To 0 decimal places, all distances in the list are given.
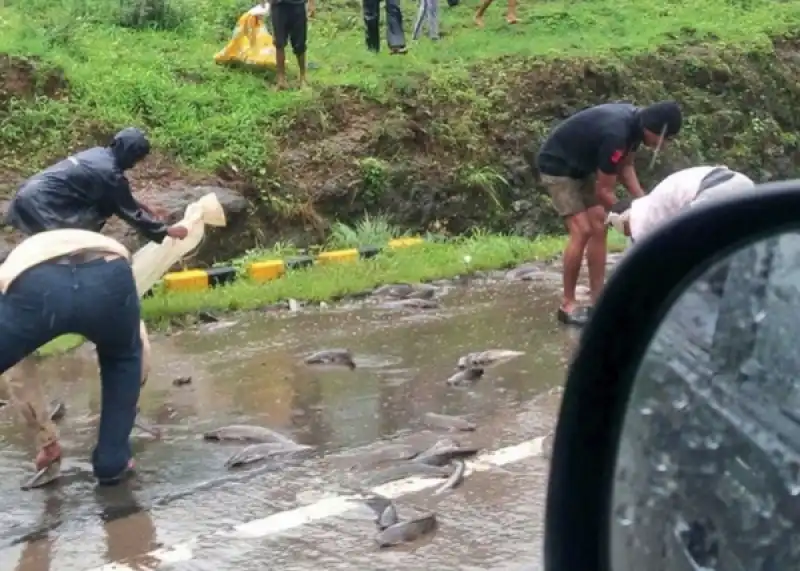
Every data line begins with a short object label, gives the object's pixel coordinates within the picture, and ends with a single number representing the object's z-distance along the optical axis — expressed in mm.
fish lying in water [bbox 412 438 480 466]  10720
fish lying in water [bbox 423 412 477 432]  11789
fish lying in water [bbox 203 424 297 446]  11663
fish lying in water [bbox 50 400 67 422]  12918
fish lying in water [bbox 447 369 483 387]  13497
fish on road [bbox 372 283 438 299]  18723
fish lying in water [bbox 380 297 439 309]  17951
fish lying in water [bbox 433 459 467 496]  10104
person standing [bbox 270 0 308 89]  26949
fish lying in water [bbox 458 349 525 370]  14009
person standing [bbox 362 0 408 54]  30646
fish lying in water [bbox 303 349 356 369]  14568
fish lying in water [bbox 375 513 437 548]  9035
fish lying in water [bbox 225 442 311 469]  11099
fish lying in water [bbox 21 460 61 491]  10750
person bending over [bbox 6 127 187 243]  12220
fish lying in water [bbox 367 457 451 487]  10438
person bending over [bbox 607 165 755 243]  11550
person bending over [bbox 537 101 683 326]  15070
